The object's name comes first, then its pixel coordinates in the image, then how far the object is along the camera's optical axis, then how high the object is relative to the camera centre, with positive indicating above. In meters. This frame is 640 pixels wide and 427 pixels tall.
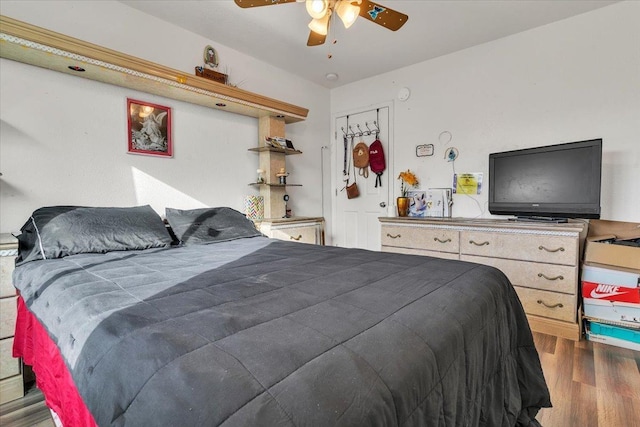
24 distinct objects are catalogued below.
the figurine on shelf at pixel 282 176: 3.55 +0.27
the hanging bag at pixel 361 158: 4.20 +0.55
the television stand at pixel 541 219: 2.59 -0.19
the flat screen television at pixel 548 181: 2.48 +0.14
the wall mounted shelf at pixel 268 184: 3.46 +0.17
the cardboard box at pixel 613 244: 2.24 -0.36
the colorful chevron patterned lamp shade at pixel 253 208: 3.45 -0.09
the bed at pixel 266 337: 0.61 -0.36
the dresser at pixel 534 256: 2.42 -0.51
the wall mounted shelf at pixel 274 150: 3.43 +0.56
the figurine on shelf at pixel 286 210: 3.71 -0.13
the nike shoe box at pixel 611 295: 2.21 -0.72
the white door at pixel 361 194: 4.10 +0.07
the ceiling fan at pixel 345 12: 1.83 +1.15
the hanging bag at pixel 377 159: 4.04 +0.51
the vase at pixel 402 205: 3.65 -0.08
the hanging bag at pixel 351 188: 4.34 +0.15
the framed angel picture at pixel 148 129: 2.63 +0.63
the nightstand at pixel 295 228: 3.26 -0.32
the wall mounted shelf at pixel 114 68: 1.88 +0.95
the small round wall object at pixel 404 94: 3.82 +1.29
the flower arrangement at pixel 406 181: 3.76 +0.21
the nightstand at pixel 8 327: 1.70 -0.69
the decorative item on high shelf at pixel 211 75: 2.98 +1.22
